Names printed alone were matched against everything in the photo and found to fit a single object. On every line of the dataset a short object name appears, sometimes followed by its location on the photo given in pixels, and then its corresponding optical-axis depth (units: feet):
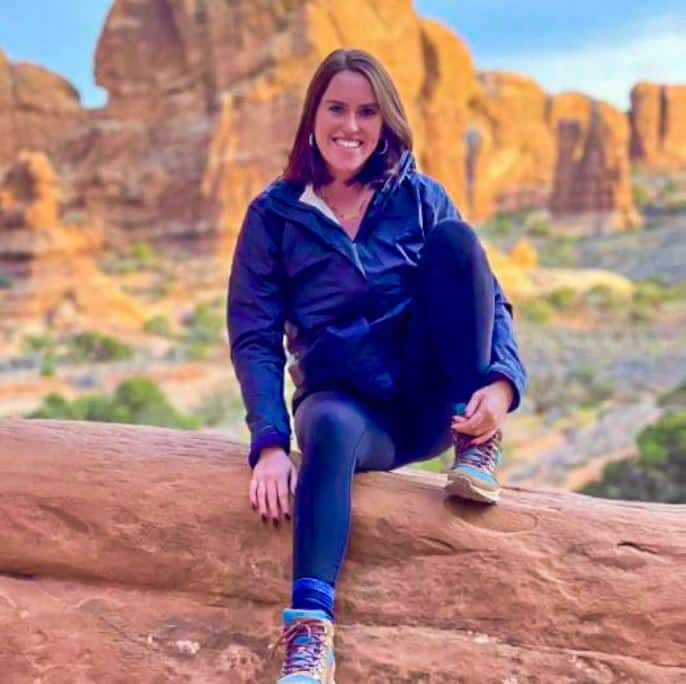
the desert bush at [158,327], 74.18
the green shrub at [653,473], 32.76
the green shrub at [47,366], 56.04
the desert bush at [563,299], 93.20
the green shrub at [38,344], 66.08
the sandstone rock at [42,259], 75.05
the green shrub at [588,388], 54.08
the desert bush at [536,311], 87.20
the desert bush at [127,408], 43.11
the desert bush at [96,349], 64.64
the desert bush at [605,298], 90.63
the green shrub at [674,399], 47.58
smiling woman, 7.09
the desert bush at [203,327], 71.00
